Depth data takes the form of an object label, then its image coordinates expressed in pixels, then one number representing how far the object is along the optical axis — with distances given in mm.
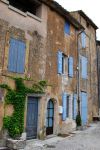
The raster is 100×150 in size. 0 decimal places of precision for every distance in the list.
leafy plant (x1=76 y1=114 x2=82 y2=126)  15187
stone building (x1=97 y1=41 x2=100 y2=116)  21656
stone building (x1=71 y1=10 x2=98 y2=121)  16886
